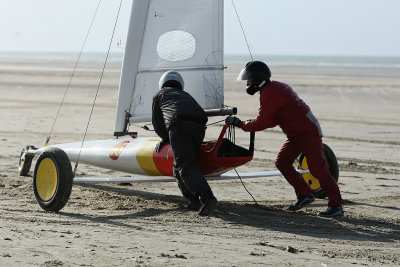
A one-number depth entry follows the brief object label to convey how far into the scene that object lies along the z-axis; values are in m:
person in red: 17.34
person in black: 17.08
